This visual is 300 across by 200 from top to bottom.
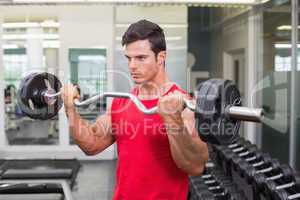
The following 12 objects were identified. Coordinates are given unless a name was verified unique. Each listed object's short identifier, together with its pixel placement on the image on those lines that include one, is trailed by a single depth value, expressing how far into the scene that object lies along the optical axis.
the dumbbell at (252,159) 3.24
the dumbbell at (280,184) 2.55
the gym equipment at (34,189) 2.84
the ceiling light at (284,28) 4.15
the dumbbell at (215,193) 2.71
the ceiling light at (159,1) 4.56
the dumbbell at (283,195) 2.37
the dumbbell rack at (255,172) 2.57
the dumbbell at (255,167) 2.92
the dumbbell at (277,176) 2.72
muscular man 1.08
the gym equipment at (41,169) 4.10
